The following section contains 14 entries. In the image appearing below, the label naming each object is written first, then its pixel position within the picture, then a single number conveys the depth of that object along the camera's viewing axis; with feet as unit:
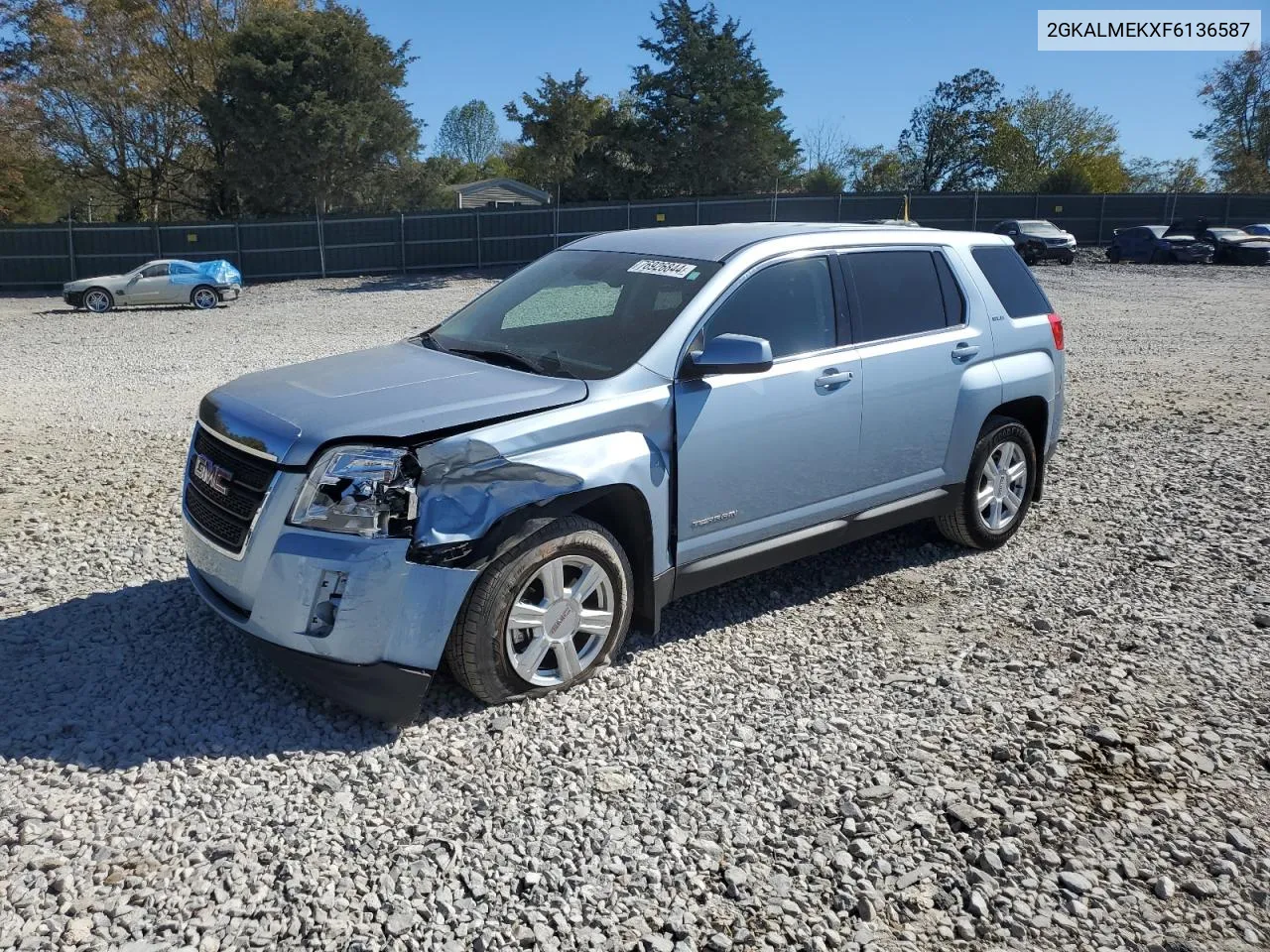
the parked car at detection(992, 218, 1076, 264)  108.37
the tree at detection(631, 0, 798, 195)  134.72
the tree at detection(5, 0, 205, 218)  129.18
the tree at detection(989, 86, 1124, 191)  202.69
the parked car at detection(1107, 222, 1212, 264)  111.45
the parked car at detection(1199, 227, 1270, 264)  108.88
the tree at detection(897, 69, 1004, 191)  185.88
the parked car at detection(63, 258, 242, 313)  78.84
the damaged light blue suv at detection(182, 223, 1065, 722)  11.96
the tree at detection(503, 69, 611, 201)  146.10
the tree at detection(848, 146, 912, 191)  199.82
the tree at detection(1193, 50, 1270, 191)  192.13
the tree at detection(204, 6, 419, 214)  121.08
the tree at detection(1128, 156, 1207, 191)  225.97
